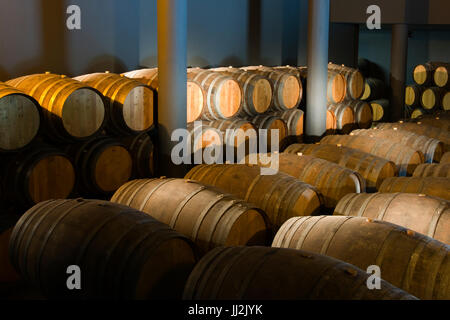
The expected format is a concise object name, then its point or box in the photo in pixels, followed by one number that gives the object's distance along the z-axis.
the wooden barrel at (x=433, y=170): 5.79
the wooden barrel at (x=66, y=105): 5.28
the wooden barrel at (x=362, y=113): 10.40
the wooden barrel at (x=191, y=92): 6.59
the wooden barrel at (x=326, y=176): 5.24
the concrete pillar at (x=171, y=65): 6.07
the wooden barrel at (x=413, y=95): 12.91
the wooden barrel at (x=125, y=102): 6.00
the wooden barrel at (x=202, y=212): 3.85
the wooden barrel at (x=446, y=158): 6.53
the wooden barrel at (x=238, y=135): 7.14
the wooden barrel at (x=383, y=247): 3.21
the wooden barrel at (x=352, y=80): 10.18
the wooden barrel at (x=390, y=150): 6.52
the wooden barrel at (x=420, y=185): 4.96
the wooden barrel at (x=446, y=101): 12.55
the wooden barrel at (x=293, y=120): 8.75
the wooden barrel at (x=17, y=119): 4.75
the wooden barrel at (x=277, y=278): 2.59
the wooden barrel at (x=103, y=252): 3.18
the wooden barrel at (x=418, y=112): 13.01
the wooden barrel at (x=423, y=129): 8.13
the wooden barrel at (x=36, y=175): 4.98
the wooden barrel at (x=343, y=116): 9.81
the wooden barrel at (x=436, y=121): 9.21
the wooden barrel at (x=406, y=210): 3.95
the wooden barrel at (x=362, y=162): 5.86
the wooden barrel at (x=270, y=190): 4.63
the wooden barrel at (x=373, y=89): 13.26
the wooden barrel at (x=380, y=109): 12.90
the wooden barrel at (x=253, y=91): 7.76
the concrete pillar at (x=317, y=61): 8.72
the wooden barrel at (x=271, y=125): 8.02
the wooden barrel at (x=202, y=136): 6.70
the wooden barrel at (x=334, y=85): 9.51
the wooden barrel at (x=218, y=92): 7.01
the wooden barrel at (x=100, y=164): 5.70
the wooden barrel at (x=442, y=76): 12.59
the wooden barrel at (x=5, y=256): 4.70
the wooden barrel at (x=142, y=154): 6.34
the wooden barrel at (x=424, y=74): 12.74
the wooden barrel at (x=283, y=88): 8.48
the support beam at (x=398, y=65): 11.63
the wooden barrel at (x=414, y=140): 7.21
